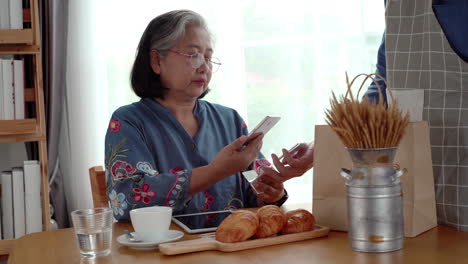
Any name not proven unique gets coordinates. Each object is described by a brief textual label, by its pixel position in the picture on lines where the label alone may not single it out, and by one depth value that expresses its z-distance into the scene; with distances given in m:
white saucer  2.25
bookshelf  4.23
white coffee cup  2.28
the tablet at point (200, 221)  2.43
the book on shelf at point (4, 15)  4.28
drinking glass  2.21
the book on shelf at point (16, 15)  4.30
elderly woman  2.82
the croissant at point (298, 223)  2.30
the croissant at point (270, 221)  2.26
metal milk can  2.12
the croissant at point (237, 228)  2.23
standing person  2.32
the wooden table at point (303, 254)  2.12
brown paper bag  2.25
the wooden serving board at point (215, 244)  2.19
